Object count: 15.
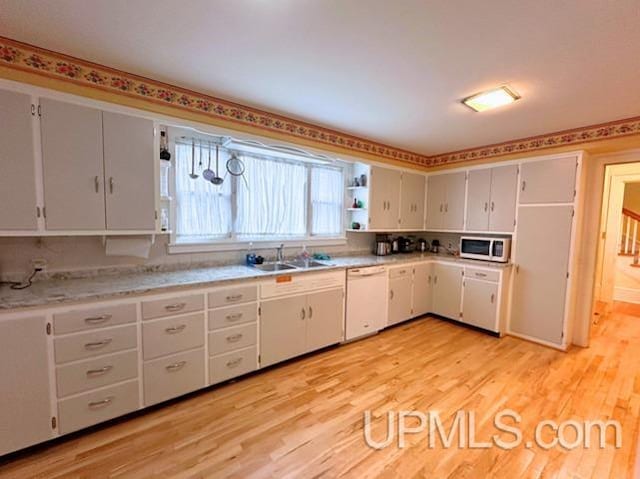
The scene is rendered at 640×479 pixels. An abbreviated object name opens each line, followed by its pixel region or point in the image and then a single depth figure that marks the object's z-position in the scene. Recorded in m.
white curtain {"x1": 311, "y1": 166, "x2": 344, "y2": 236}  3.74
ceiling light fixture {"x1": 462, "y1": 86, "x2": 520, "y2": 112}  2.31
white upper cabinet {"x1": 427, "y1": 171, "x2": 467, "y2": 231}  4.18
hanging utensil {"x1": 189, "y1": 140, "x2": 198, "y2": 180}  2.75
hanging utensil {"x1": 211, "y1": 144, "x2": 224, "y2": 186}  2.88
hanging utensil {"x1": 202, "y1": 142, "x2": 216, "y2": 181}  2.83
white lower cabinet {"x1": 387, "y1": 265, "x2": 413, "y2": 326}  3.79
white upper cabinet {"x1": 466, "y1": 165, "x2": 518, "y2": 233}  3.64
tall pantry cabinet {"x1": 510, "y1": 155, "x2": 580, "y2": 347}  3.22
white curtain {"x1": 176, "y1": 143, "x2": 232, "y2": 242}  2.73
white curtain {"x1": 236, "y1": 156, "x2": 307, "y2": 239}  3.15
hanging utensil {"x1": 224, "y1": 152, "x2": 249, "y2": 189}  2.98
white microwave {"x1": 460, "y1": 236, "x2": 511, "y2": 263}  3.67
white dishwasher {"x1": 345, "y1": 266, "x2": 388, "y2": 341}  3.33
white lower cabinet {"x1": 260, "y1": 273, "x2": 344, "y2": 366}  2.68
